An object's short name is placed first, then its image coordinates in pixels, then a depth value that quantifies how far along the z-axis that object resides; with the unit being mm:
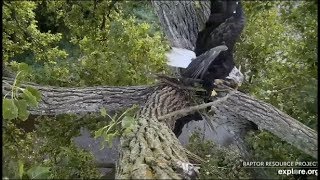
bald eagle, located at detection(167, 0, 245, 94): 2094
